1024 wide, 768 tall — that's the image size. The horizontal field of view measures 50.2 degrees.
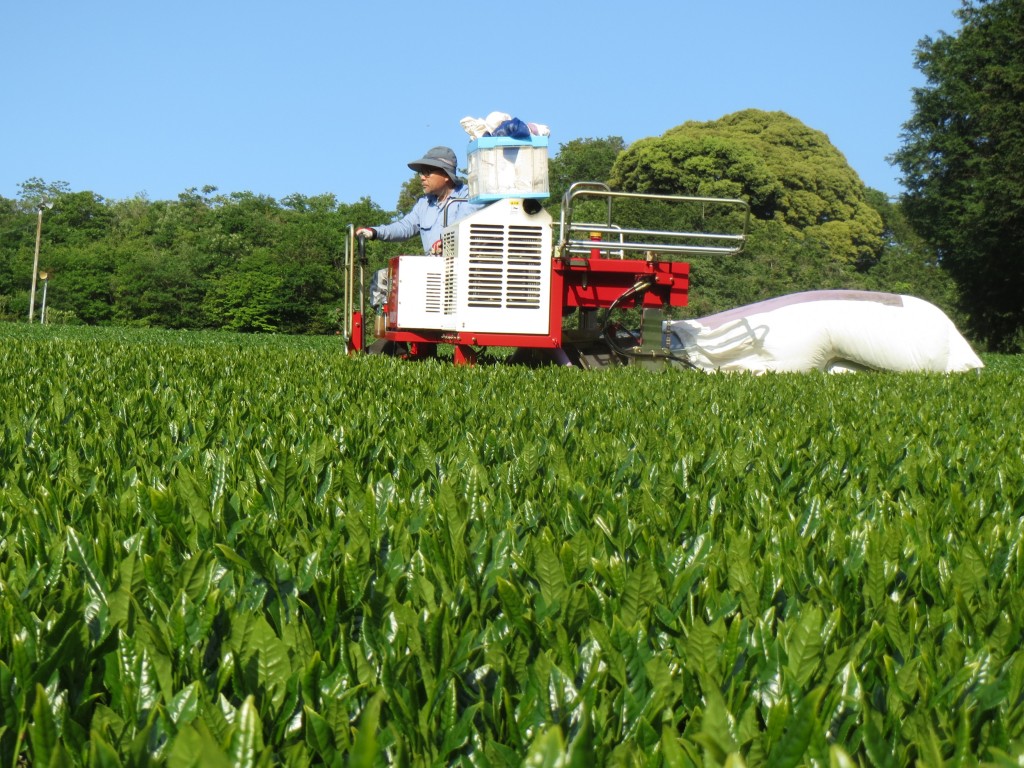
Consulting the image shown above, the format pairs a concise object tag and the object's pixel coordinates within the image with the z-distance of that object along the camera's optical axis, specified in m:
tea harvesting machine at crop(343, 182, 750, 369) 10.59
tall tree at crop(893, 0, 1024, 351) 35.84
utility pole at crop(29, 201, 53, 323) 64.50
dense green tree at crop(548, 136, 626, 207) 76.38
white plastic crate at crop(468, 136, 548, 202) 11.05
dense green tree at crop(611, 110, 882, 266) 65.25
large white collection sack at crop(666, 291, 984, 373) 12.88
